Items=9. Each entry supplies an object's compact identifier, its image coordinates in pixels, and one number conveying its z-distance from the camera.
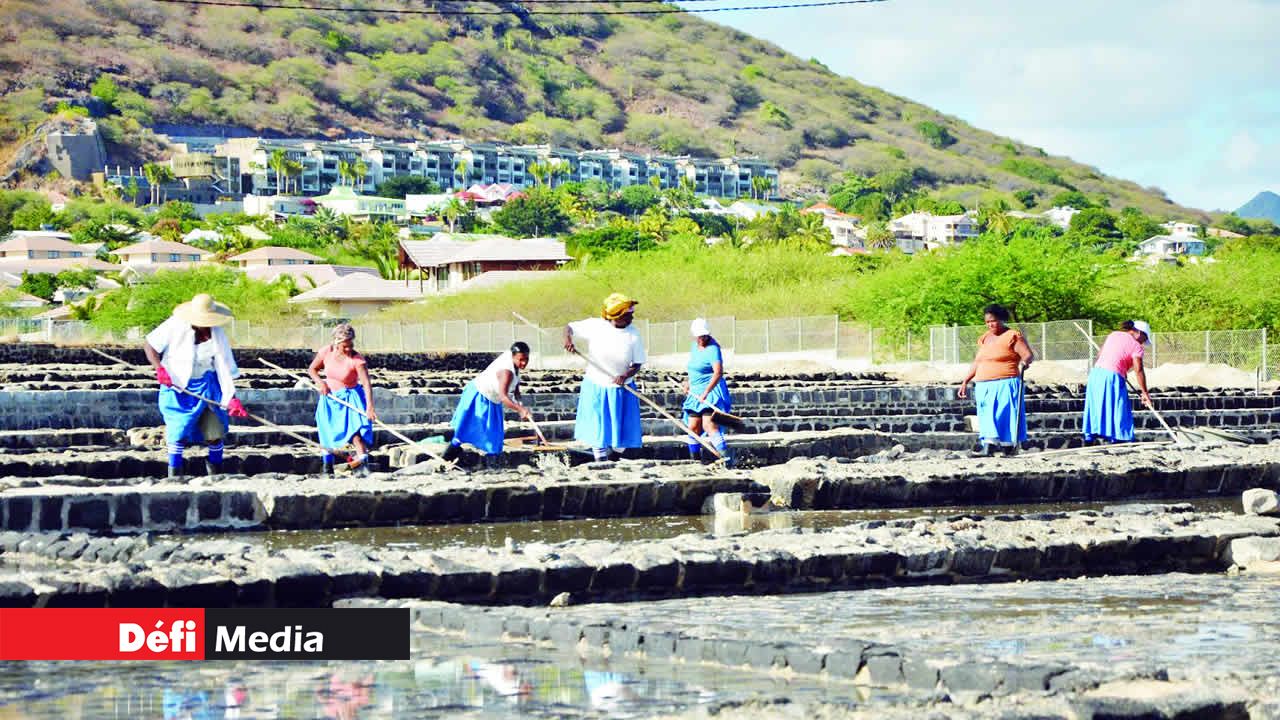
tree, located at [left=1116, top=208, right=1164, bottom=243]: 191.88
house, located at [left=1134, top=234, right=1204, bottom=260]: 179.75
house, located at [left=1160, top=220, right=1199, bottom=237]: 188.31
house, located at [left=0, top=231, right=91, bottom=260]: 141.00
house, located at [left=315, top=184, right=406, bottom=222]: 194.20
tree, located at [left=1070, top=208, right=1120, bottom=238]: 165.12
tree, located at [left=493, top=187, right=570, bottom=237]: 171.62
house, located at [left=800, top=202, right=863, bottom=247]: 182.50
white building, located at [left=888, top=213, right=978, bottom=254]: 192.62
